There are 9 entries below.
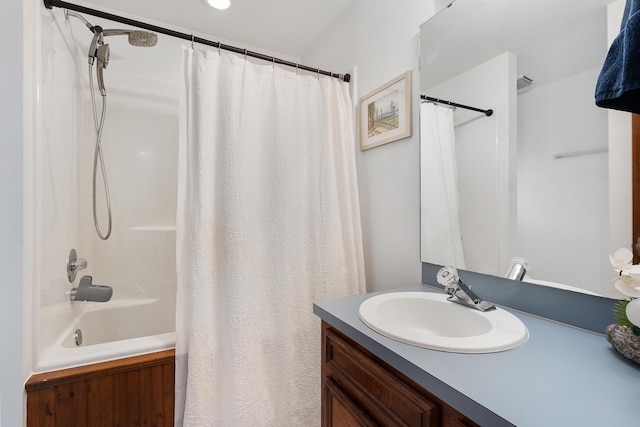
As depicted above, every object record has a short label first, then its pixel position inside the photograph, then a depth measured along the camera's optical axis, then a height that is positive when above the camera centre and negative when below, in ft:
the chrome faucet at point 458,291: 2.96 -0.83
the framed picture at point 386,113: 4.34 +1.73
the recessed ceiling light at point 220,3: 5.46 +4.17
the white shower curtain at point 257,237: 4.00 -0.32
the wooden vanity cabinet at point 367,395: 1.90 -1.43
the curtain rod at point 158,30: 3.64 +2.68
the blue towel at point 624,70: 1.74 +0.94
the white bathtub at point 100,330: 3.47 -1.80
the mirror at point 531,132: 2.51 +0.86
